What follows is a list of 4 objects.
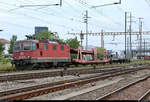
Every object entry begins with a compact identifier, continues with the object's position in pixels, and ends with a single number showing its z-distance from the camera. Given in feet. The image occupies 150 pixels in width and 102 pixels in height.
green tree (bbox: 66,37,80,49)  225.62
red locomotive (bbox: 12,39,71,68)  78.64
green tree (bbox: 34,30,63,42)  209.88
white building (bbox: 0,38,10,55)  384.23
